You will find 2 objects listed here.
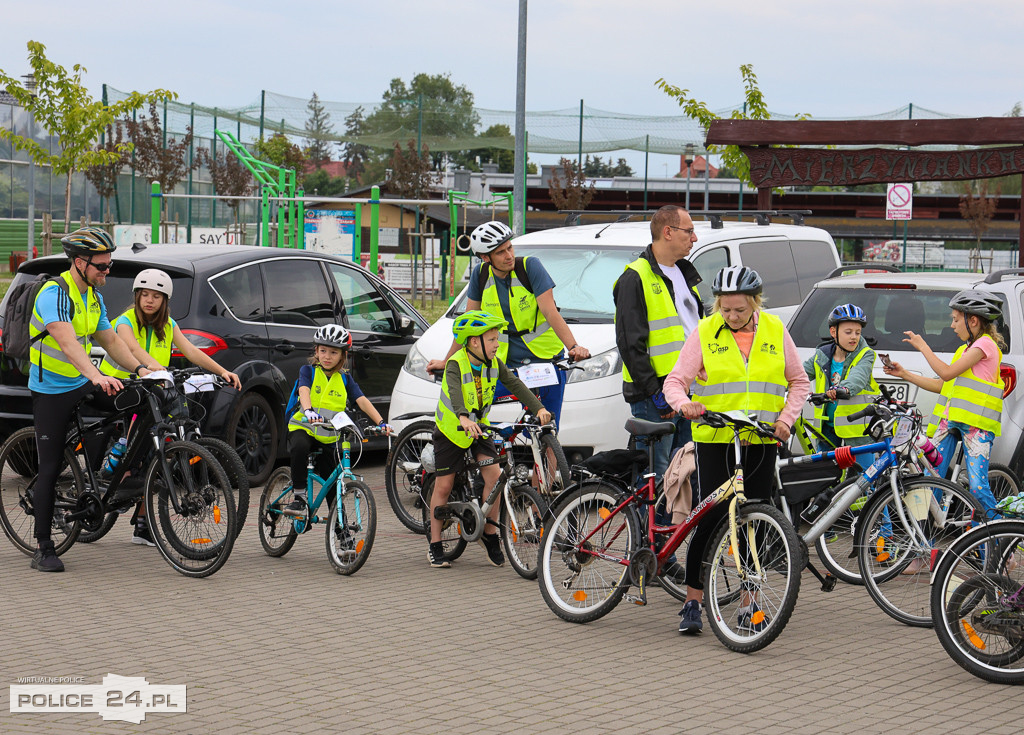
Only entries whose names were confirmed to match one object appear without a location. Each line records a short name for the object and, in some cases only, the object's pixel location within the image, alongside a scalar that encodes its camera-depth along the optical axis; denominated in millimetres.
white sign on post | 21047
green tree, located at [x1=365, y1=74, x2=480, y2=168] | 42469
